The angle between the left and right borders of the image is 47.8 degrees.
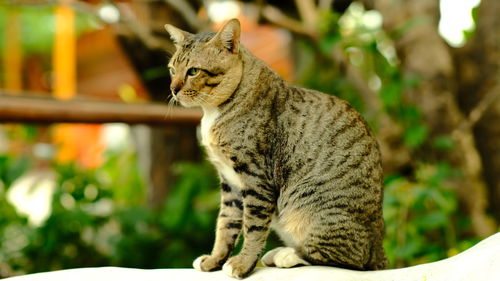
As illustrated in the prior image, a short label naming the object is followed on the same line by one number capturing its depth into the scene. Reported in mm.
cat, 2119
